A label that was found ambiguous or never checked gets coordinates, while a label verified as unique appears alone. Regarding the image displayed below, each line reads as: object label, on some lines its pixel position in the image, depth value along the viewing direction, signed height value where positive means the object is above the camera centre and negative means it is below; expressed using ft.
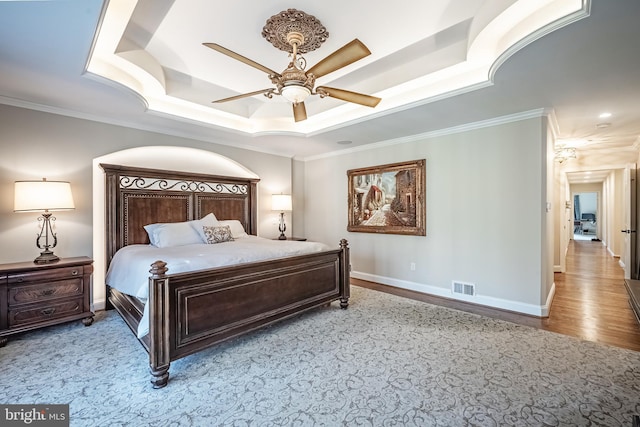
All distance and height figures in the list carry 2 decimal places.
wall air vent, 13.25 -3.60
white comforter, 7.96 -1.39
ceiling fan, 7.11 +3.86
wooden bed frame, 7.32 -2.10
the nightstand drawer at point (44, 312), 9.20 -3.24
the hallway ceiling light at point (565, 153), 17.08 +3.43
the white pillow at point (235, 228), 14.89 -0.77
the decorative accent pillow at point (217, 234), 12.80 -0.93
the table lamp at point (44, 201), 9.64 +0.48
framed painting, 14.98 +0.75
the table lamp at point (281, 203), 17.78 +0.61
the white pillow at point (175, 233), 12.20 -0.85
